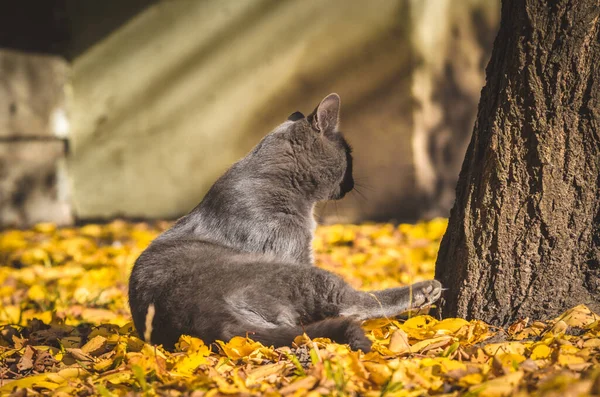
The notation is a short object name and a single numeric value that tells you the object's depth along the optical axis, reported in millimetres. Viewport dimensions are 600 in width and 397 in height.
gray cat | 5293
